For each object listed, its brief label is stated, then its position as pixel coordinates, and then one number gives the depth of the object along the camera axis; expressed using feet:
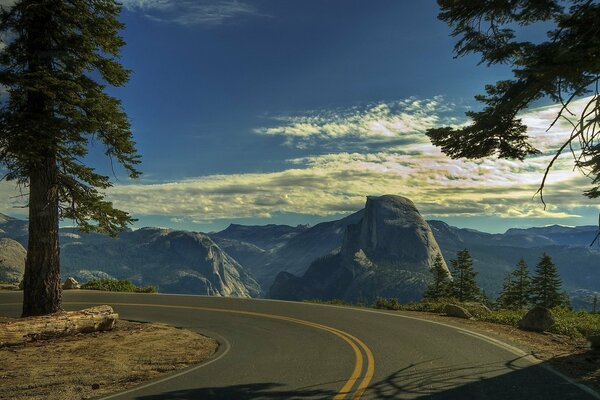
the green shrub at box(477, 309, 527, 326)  53.26
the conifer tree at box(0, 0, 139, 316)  42.42
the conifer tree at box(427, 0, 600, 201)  27.53
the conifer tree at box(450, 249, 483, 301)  212.84
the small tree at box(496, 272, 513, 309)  202.84
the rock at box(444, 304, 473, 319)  58.18
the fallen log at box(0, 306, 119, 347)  37.93
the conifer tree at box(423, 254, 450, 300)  210.38
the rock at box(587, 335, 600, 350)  36.50
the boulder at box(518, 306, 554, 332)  47.88
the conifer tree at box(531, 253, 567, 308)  193.77
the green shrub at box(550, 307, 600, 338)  45.60
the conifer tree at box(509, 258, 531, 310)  201.36
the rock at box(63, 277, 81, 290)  98.07
